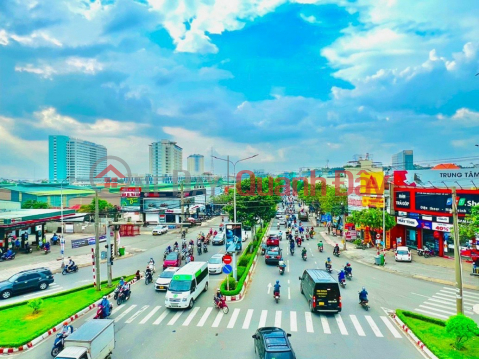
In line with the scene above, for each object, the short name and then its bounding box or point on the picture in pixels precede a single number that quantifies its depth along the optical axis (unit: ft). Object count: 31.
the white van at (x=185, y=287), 59.52
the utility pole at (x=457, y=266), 46.52
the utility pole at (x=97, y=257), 70.95
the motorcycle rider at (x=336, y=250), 114.52
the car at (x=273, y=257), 99.14
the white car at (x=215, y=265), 91.81
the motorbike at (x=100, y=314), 54.72
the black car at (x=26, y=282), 70.59
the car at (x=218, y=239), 142.92
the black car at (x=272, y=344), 35.47
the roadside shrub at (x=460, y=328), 40.75
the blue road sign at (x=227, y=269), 67.82
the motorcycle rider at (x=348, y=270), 82.35
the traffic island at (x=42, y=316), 46.55
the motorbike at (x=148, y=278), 79.25
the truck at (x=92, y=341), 35.17
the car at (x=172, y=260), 92.94
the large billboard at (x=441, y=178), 108.06
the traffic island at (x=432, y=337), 41.36
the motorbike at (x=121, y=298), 64.54
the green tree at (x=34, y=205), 218.79
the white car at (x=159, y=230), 170.71
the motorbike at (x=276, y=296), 64.39
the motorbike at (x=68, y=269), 91.85
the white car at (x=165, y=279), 71.97
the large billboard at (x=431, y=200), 99.30
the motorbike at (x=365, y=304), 60.44
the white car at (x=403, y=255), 102.51
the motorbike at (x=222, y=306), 58.70
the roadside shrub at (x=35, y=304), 56.70
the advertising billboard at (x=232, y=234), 74.71
